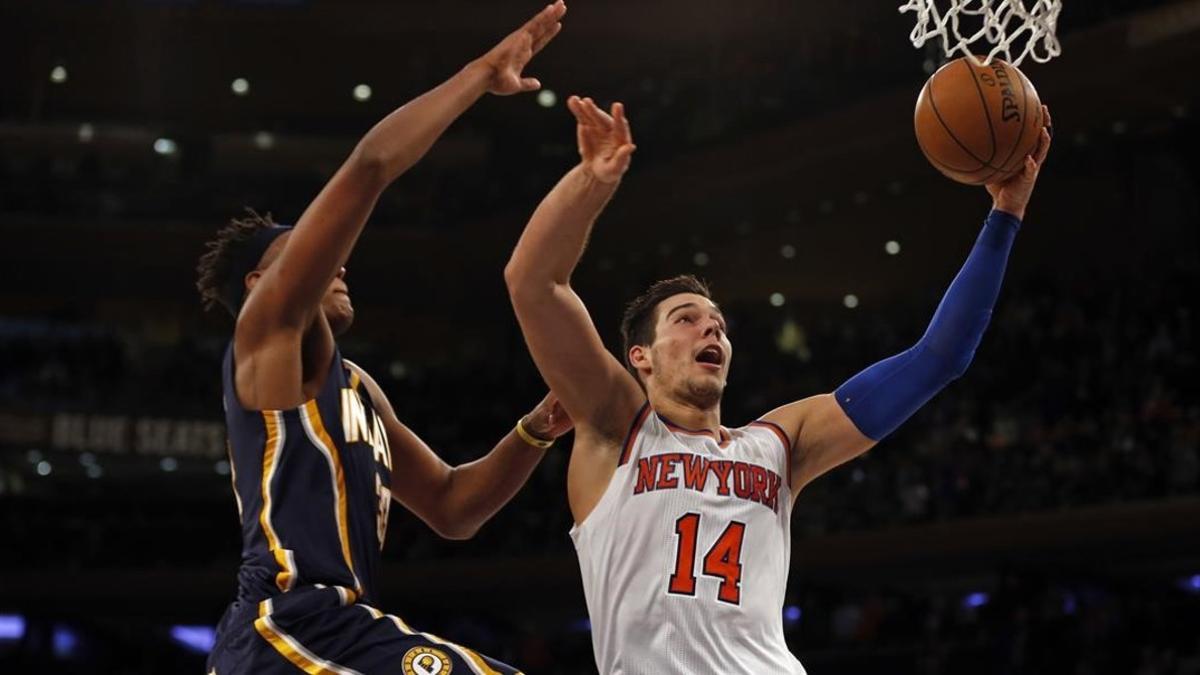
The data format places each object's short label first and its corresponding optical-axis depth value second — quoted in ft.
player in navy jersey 12.35
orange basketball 15.89
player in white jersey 13.29
